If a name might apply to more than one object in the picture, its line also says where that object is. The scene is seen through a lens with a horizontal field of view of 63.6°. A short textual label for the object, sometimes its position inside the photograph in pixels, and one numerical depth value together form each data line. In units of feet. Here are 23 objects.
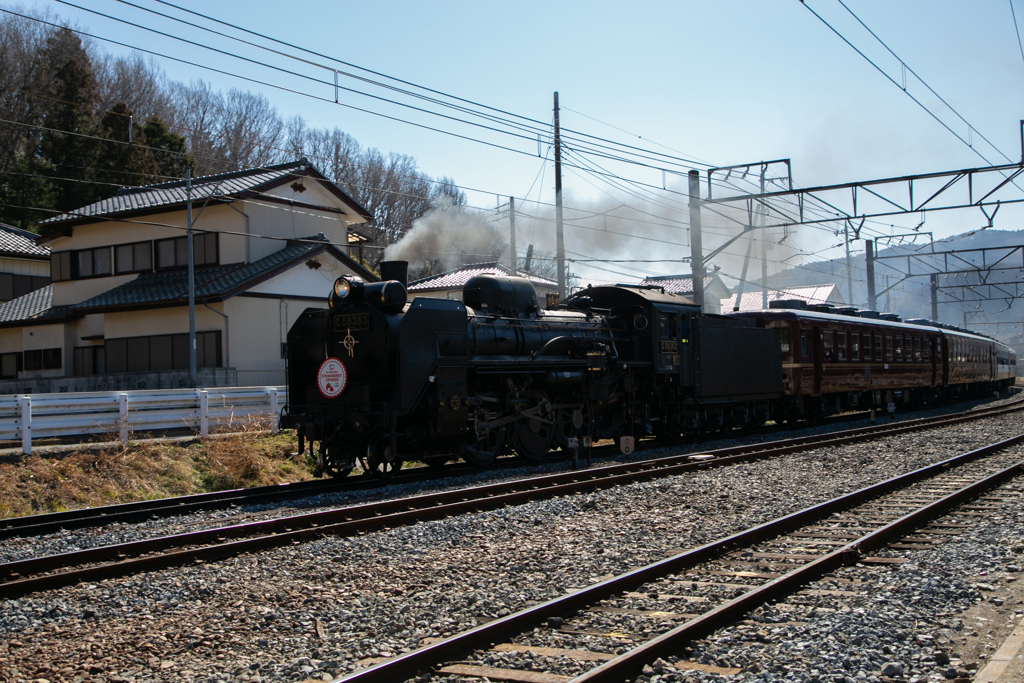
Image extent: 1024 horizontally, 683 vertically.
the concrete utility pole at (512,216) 97.37
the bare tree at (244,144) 185.06
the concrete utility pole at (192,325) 75.51
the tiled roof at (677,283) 174.04
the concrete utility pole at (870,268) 127.03
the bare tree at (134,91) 179.42
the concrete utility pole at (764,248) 83.46
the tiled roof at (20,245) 120.91
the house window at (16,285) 120.88
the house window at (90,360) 96.17
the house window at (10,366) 104.12
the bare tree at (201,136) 176.04
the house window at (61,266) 101.04
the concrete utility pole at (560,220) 76.23
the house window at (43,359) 100.17
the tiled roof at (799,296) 181.64
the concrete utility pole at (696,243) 75.77
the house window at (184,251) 92.48
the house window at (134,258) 95.40
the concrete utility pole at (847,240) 126.19
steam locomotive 39.86
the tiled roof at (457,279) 124.26
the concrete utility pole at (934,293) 152.53
